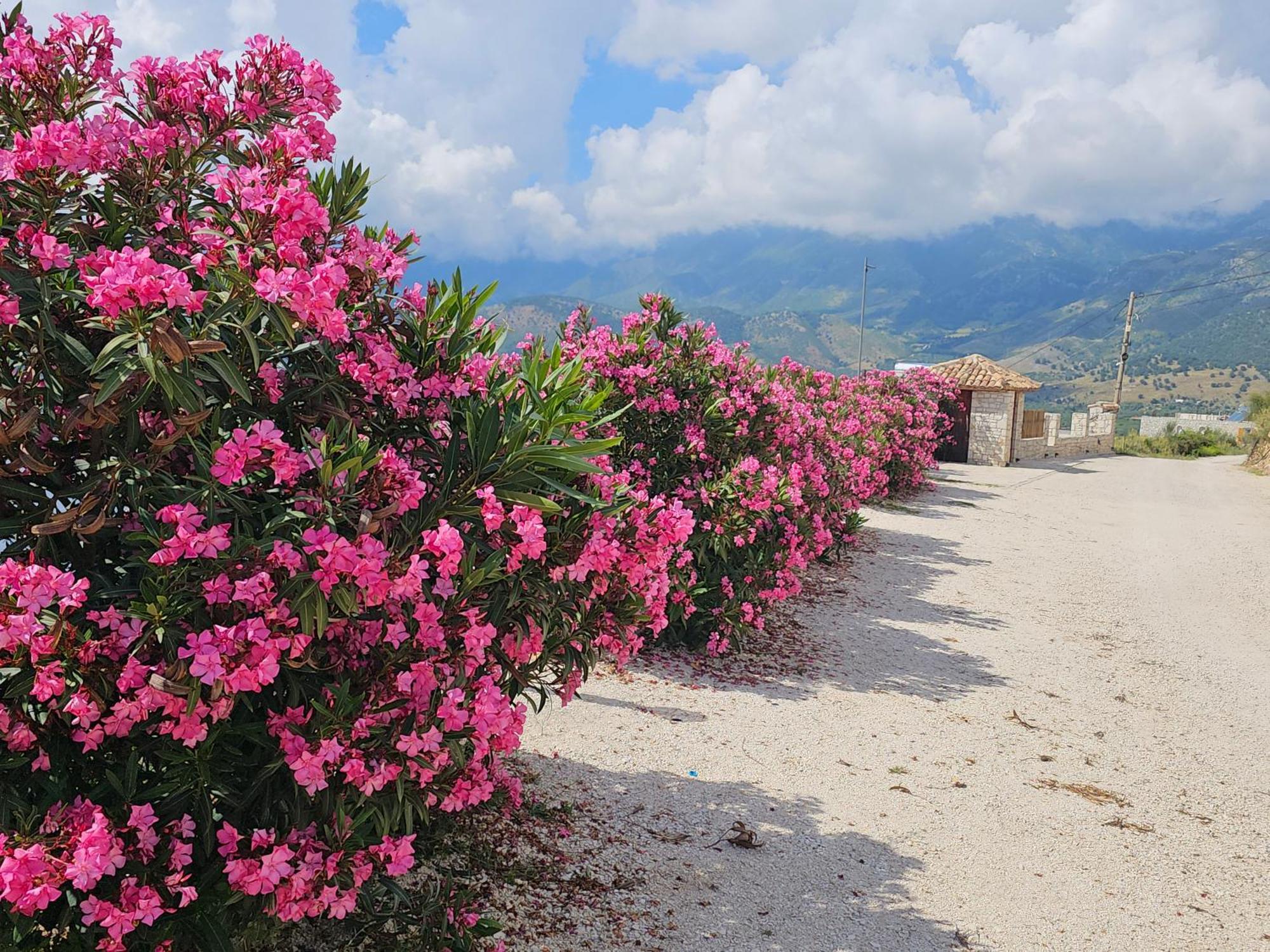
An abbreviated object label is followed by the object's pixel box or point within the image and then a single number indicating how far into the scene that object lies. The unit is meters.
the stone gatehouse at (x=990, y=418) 25.44
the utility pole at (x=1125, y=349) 38.38
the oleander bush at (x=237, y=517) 1.73
